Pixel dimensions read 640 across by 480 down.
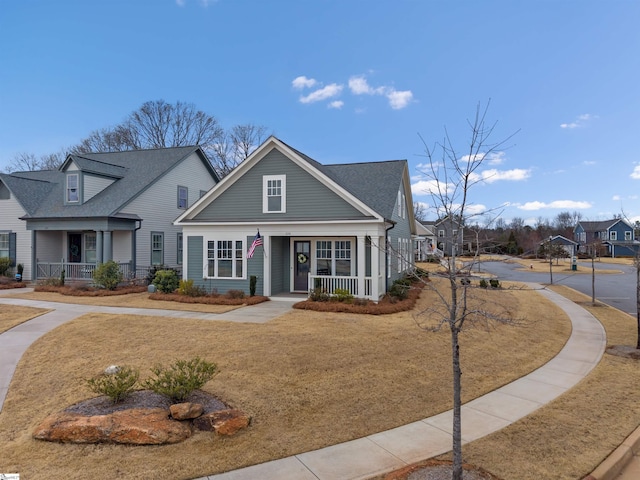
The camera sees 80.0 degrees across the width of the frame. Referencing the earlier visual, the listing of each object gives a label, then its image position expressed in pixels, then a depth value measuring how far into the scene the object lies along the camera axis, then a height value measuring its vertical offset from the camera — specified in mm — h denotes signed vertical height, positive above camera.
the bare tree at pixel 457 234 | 4012 +150
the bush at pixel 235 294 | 15656 -1996
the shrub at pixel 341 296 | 14398 -1912
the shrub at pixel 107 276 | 17953 -1421
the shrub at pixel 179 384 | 5680 -2085
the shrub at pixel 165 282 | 16797 -1598
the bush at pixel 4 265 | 21344 -1083
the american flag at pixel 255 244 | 15511 +67
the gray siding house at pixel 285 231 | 15320 +616
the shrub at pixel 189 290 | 15984 -1867
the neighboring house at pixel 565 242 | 62594 +584
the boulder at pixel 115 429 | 4887 -2398
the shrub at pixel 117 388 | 5766 -2175
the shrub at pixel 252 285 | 15948 -1650
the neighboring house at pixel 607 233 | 65500 +2253
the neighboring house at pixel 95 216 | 20469 +1656
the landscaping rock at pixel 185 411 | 5266 -2300
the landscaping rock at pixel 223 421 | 5148 -2432
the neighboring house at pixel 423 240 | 46644 +725
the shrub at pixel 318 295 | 14586 -1935
